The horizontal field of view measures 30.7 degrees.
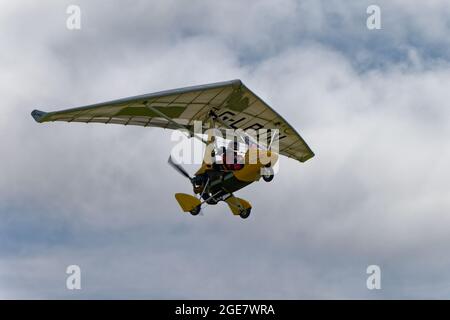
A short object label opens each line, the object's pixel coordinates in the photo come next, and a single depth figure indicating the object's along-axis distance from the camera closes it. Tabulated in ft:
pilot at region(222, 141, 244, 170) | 123.85
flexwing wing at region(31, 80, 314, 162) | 122.01
